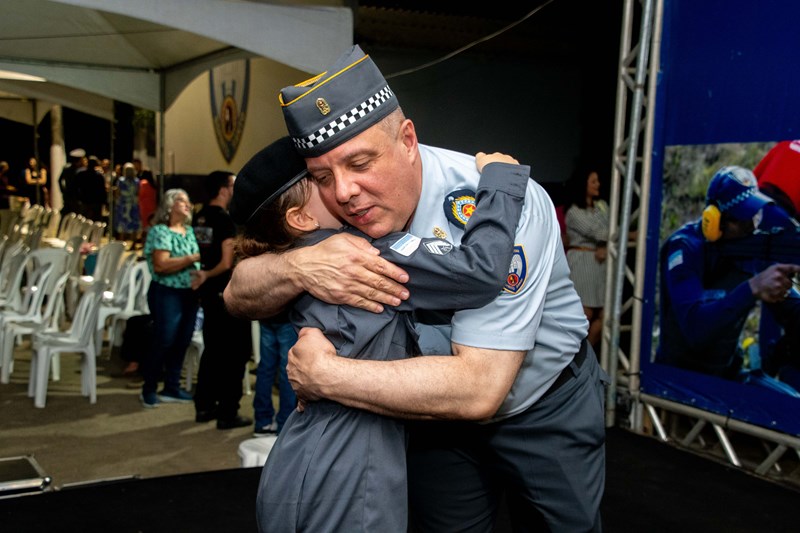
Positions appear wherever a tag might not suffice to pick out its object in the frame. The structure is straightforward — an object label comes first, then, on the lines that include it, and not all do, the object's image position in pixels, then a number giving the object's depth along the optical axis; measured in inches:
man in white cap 504.1
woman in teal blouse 199.3
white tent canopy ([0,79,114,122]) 426.0
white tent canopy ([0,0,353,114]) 188.9
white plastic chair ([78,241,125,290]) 280.7
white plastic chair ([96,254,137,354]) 256.4
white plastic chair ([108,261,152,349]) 257.9
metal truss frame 160.2
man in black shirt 191.5
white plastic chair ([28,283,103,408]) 212.4
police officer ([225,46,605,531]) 51.7
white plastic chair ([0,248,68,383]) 239.9
